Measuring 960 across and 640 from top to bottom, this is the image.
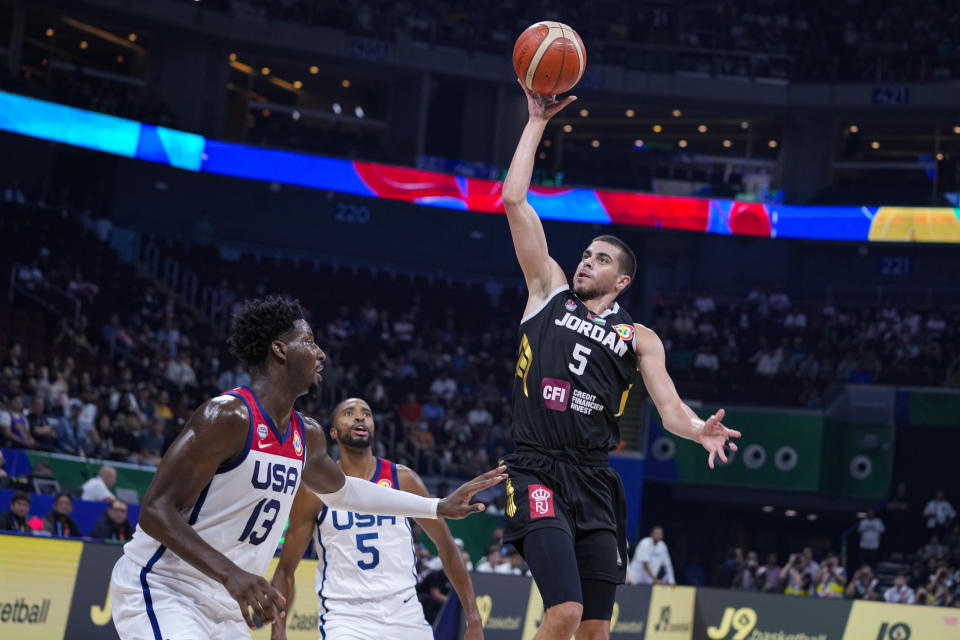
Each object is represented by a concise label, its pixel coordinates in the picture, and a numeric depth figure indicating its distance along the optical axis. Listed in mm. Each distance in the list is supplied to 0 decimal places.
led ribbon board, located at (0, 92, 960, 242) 26297
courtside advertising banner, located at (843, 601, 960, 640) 13273
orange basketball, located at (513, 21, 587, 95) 6212
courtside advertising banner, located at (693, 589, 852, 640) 13555
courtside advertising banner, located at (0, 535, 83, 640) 9000
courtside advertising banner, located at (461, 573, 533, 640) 12180
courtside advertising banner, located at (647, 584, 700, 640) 13484
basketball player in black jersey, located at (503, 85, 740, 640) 5230
